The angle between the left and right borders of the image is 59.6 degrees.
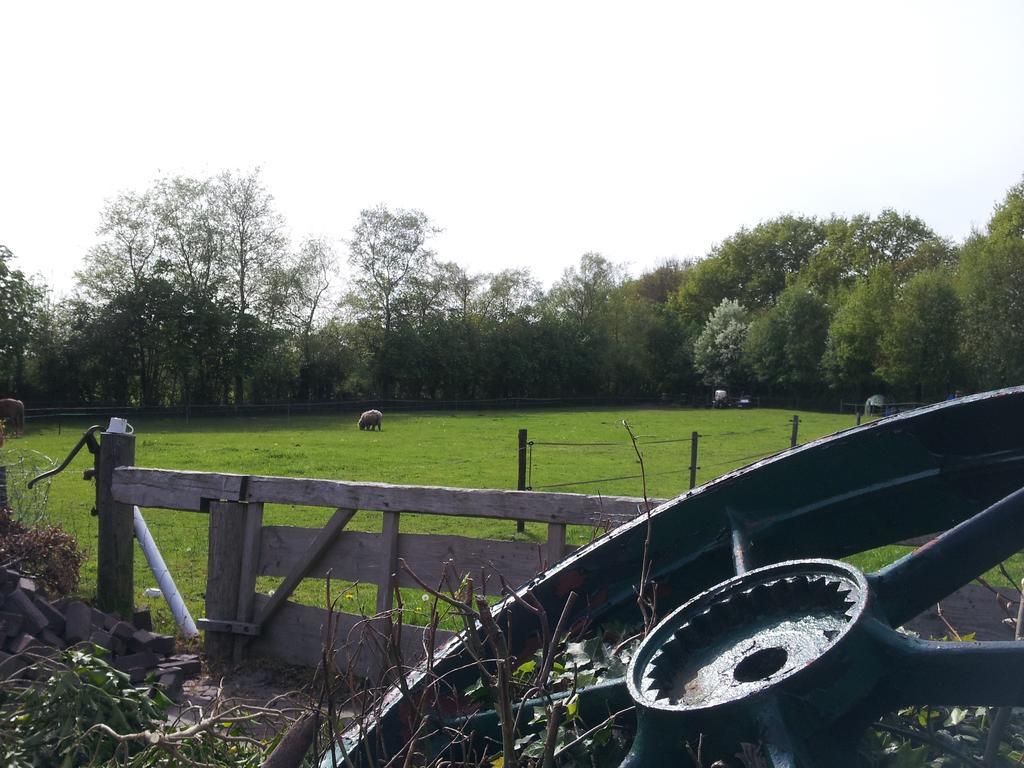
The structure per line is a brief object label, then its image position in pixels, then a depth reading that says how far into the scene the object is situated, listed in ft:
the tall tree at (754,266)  277.64
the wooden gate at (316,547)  17.47
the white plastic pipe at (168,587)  21.82
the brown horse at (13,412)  108.17
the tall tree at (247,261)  163.94
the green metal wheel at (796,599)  4.44
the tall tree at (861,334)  193.88
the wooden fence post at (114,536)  22.25
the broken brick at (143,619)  20.43
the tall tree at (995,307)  157.79
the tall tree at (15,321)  132.46
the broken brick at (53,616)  18.45
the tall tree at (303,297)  173.88
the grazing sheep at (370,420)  123.54
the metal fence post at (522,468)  40.77
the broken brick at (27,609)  17.84
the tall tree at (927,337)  173.88
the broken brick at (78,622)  18.20
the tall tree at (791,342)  213.05
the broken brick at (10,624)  17.19
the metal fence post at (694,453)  46.65
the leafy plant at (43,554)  20.93
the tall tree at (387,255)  194.70
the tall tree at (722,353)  230.27
